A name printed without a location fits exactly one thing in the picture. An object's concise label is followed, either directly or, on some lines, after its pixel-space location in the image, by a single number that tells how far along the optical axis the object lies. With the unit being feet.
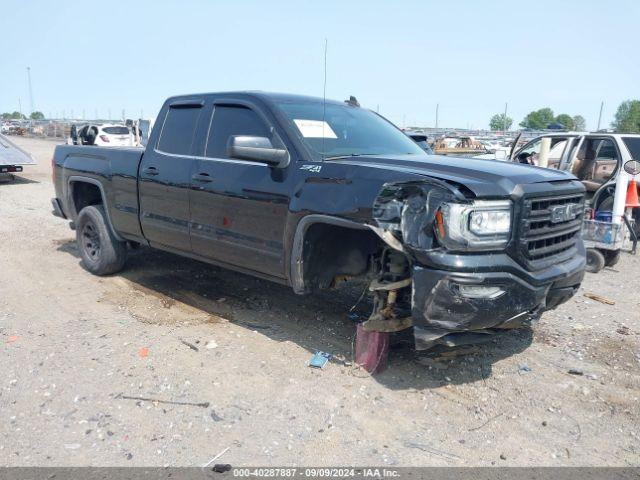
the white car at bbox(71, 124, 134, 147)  82.74
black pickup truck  10.34
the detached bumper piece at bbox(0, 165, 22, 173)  49.06
